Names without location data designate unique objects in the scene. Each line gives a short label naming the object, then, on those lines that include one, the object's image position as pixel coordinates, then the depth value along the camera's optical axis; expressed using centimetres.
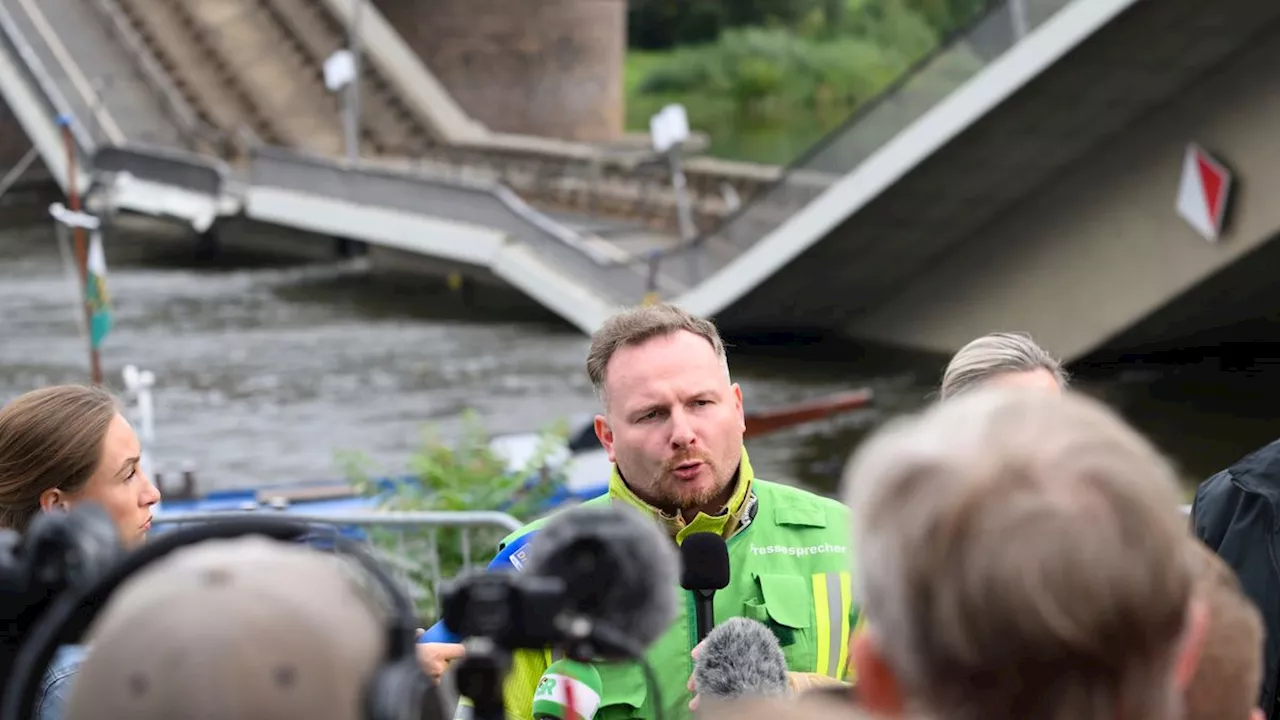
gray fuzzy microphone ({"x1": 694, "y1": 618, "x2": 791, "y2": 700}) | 265
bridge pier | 3484
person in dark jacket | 350
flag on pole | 1346
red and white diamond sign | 1582
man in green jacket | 333
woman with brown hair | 333
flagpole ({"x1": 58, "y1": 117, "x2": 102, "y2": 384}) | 1315
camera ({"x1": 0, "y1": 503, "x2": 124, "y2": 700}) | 164
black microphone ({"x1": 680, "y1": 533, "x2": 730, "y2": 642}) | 299
